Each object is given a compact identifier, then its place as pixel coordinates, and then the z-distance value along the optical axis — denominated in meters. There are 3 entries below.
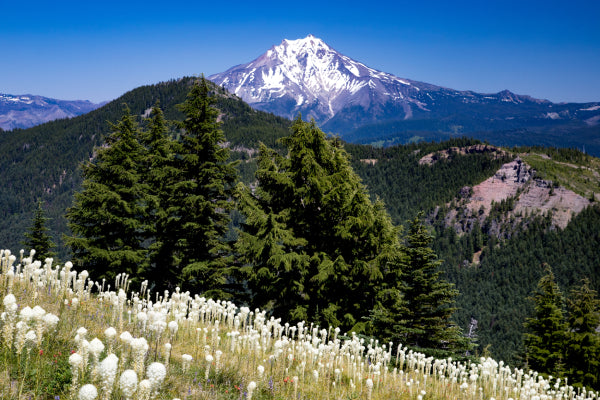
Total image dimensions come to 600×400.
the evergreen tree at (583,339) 28.80
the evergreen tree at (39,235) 33.78
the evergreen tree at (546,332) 29.45
